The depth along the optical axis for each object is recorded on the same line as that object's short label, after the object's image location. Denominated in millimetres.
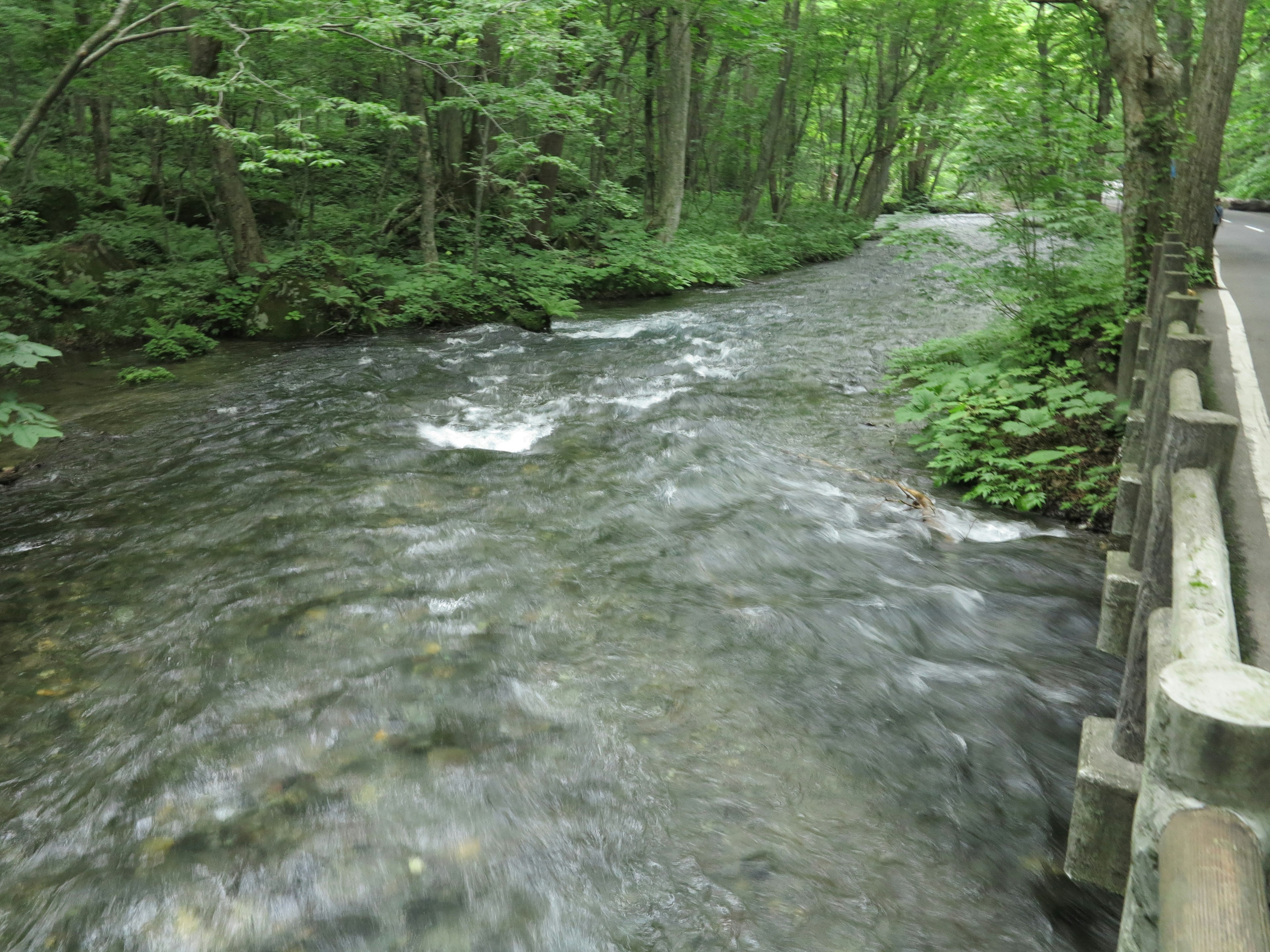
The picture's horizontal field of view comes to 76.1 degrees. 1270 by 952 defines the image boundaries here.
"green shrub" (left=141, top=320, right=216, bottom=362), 12000
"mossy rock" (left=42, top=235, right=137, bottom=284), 13234
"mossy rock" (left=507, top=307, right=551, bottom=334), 14961
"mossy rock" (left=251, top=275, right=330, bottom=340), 13523
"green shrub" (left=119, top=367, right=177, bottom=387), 10891
